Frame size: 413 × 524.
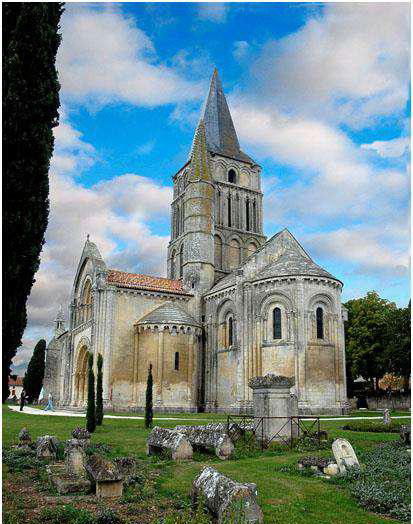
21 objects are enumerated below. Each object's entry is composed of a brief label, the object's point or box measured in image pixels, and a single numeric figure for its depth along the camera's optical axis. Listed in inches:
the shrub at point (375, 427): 783.8
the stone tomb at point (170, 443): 525.0
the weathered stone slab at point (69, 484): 386.3
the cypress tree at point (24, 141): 363.3
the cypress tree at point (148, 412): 893.8
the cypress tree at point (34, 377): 2359.3
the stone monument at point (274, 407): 626.5
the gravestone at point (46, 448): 536.4
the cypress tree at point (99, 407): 924.0
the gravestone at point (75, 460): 426.0
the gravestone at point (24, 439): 617.6
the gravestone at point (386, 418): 802.5
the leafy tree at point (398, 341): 1594.5
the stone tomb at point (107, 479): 370.3
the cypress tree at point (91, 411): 794.8
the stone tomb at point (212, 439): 544.1
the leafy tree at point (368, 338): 1742.1
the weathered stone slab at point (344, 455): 443.8
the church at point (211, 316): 1312.7
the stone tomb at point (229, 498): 267.7
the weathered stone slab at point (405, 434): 613.6
